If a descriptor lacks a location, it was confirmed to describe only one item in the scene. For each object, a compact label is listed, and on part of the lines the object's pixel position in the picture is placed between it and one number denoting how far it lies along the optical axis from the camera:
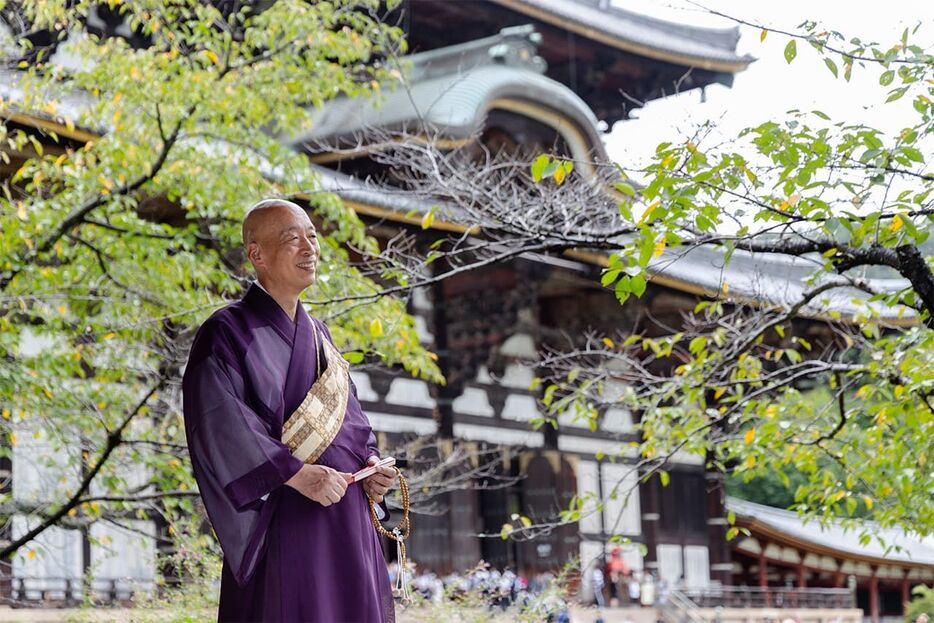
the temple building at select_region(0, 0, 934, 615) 15.00
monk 3.71
